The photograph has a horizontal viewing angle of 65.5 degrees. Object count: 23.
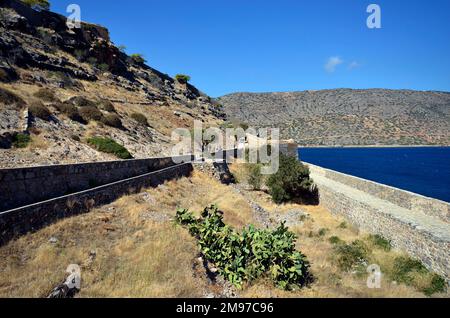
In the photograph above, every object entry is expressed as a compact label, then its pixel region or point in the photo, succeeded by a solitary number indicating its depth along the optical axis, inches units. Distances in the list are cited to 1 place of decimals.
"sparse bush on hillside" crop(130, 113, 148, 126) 1476.4
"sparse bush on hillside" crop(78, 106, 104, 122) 1130.7
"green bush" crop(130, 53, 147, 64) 2817.9
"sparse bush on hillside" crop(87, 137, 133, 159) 936.9
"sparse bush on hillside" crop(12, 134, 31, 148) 731.4
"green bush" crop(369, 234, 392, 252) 644.2
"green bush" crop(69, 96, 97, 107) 1216.2
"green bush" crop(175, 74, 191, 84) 3189.0
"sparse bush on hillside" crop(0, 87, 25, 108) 897.5
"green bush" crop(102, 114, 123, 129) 1182.3
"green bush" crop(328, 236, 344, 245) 713.0
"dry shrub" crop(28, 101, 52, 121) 923.0
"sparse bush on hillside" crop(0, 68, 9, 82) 1093.5
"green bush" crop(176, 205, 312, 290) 444.1
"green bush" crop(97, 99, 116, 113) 1343.5
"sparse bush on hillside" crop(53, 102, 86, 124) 1059.3
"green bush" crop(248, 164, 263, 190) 1303.6
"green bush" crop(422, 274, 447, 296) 464.8
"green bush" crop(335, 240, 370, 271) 566.6
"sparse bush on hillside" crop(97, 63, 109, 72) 2057.5
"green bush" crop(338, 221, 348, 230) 829.4
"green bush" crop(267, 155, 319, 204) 1146.0
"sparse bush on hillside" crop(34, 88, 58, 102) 1095.6
